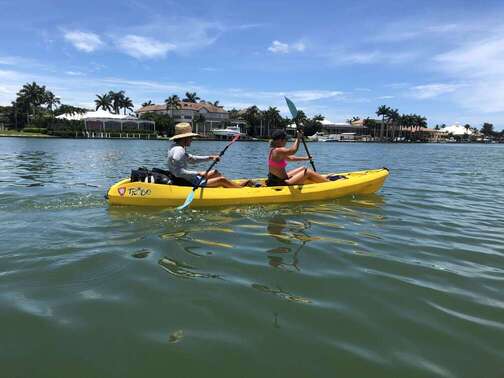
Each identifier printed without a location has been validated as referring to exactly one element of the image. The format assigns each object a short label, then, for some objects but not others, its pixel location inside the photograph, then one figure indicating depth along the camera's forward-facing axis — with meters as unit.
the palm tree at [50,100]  90.60
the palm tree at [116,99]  97.81
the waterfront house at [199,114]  98.00
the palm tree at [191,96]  117.51
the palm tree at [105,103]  95.19
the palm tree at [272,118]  107.44
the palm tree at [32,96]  85.56
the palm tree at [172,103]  95.94
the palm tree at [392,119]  137.62
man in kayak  8.45
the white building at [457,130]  170.88
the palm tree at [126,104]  98.62
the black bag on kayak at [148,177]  8.52
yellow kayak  8.36
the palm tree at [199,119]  97.81
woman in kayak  8.65
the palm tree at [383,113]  137.50
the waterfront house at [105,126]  71.81
